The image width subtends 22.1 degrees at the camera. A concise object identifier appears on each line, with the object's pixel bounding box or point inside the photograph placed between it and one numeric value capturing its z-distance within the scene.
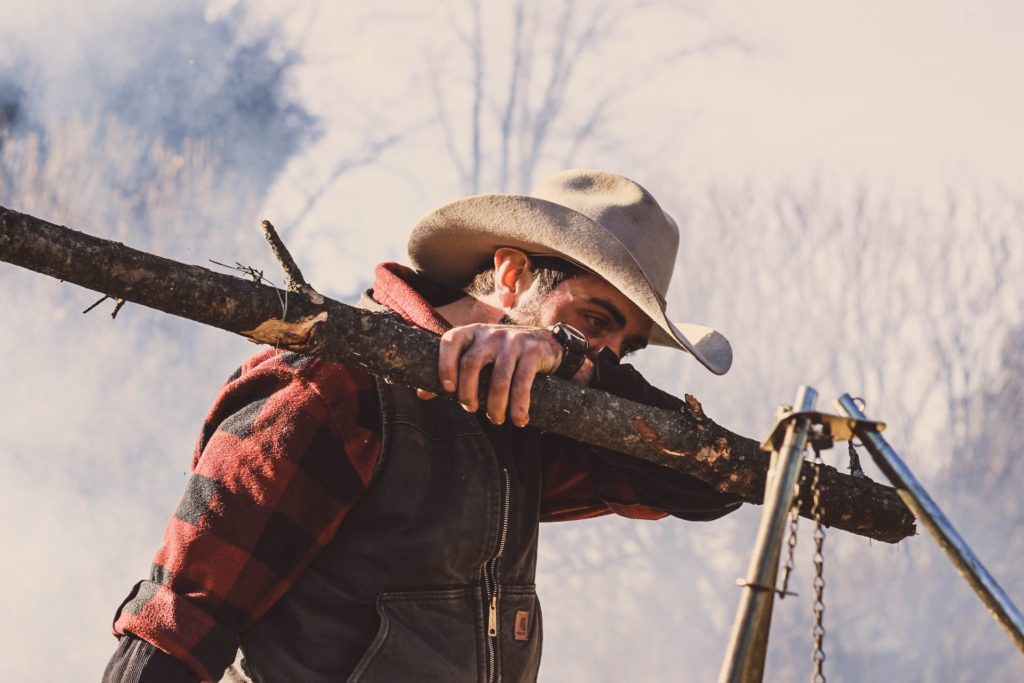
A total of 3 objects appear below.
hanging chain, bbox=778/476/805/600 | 1.98
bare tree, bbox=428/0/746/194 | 12.13
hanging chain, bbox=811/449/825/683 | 2.01
